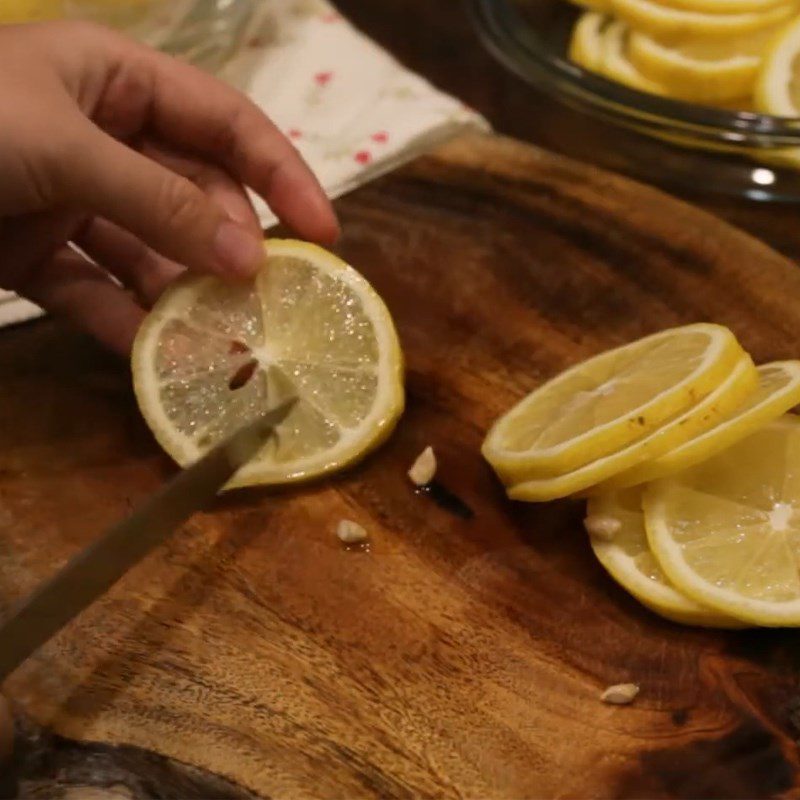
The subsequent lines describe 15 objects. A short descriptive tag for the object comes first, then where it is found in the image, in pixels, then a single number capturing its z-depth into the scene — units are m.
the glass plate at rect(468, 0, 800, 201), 0.49
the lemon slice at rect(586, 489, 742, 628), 0.39
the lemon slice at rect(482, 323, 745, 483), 0.39
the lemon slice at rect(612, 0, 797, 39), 0.51
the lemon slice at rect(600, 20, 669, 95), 0.52
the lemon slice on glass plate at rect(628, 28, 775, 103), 0.51
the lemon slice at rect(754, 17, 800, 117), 0.50
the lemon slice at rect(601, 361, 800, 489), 0.39
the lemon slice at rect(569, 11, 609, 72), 0.53
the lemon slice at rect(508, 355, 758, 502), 0.39
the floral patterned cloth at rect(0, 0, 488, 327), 0.50
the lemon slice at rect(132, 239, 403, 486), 0.42
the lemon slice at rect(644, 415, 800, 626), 0.38
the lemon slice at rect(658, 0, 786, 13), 0.51
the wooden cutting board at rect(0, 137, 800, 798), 0.38
